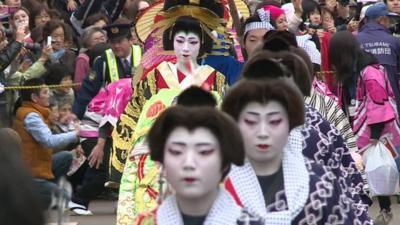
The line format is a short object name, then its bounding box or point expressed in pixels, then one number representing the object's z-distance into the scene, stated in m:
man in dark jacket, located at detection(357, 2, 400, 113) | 23.03
